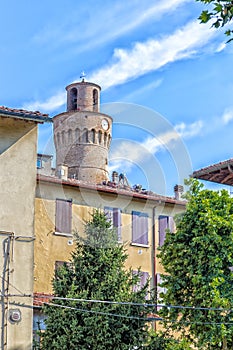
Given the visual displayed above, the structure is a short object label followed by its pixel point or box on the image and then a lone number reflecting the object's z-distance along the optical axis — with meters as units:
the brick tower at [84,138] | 59.28
